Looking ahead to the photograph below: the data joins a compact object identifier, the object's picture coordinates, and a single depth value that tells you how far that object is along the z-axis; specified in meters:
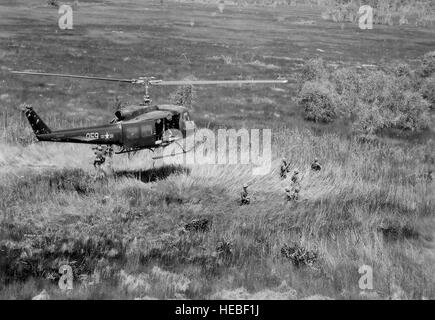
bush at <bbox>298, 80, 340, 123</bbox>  36.59
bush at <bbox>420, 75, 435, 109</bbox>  42.00
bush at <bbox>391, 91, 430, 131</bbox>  35.75
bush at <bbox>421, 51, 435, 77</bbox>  47.15
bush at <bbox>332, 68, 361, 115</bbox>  38.25
